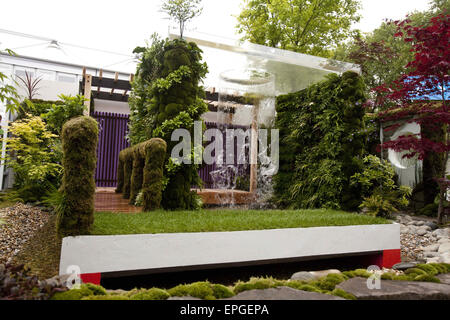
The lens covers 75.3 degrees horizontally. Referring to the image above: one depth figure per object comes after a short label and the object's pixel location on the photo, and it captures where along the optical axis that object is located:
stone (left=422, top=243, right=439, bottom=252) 4.55
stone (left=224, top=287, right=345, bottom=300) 1.91
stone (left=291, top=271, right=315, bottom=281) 2.85
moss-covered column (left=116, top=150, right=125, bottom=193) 6.91
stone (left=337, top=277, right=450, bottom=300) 2.01
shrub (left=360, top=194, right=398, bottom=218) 4.84
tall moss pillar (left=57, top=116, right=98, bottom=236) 2.62
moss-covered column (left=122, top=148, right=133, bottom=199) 5.99
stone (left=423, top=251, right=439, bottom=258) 4.34
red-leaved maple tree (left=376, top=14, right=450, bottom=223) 4.78
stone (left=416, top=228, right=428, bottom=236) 5.19
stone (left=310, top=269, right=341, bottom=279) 2.94
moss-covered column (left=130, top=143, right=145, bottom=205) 4.78
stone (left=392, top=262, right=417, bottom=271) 3.36
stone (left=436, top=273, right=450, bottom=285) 2.49
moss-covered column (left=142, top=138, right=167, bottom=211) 3.93
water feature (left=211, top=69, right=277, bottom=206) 6.84
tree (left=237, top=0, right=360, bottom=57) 11.76
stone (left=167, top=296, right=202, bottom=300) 1.90
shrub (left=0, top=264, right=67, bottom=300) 1.54
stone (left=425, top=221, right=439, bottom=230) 5.44
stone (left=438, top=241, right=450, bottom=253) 4.33
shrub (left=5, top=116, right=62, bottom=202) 5.19
